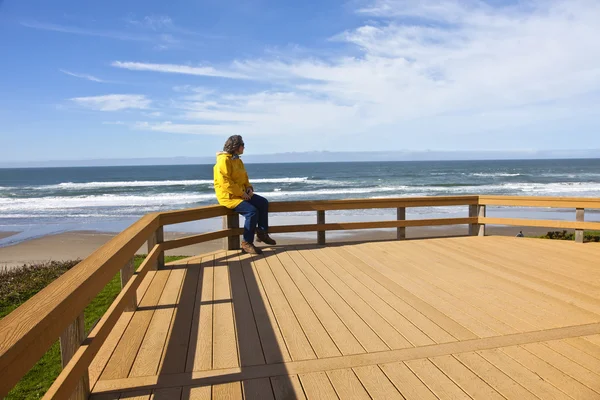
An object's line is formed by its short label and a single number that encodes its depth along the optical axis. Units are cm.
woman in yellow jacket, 511
